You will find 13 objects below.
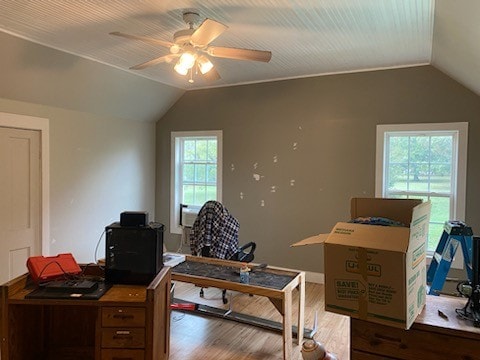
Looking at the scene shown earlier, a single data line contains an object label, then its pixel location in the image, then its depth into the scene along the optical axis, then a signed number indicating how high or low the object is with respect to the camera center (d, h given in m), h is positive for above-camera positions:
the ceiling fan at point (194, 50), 2.38 +0.89
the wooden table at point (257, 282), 2.73 -0.87
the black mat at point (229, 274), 2.94 -0.87
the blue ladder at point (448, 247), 2.61 -0.51
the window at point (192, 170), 5.32 +0.06
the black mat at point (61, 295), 1.94 -0.66
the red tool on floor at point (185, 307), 3.66 -1.34
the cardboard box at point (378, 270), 1.40 -0.38
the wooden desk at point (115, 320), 1.96 -0.83
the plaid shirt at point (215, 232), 3.93 -0.63
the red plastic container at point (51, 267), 2.12 -0.57
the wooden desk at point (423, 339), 1.47 -0.68
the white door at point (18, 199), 3.62 -0.28
